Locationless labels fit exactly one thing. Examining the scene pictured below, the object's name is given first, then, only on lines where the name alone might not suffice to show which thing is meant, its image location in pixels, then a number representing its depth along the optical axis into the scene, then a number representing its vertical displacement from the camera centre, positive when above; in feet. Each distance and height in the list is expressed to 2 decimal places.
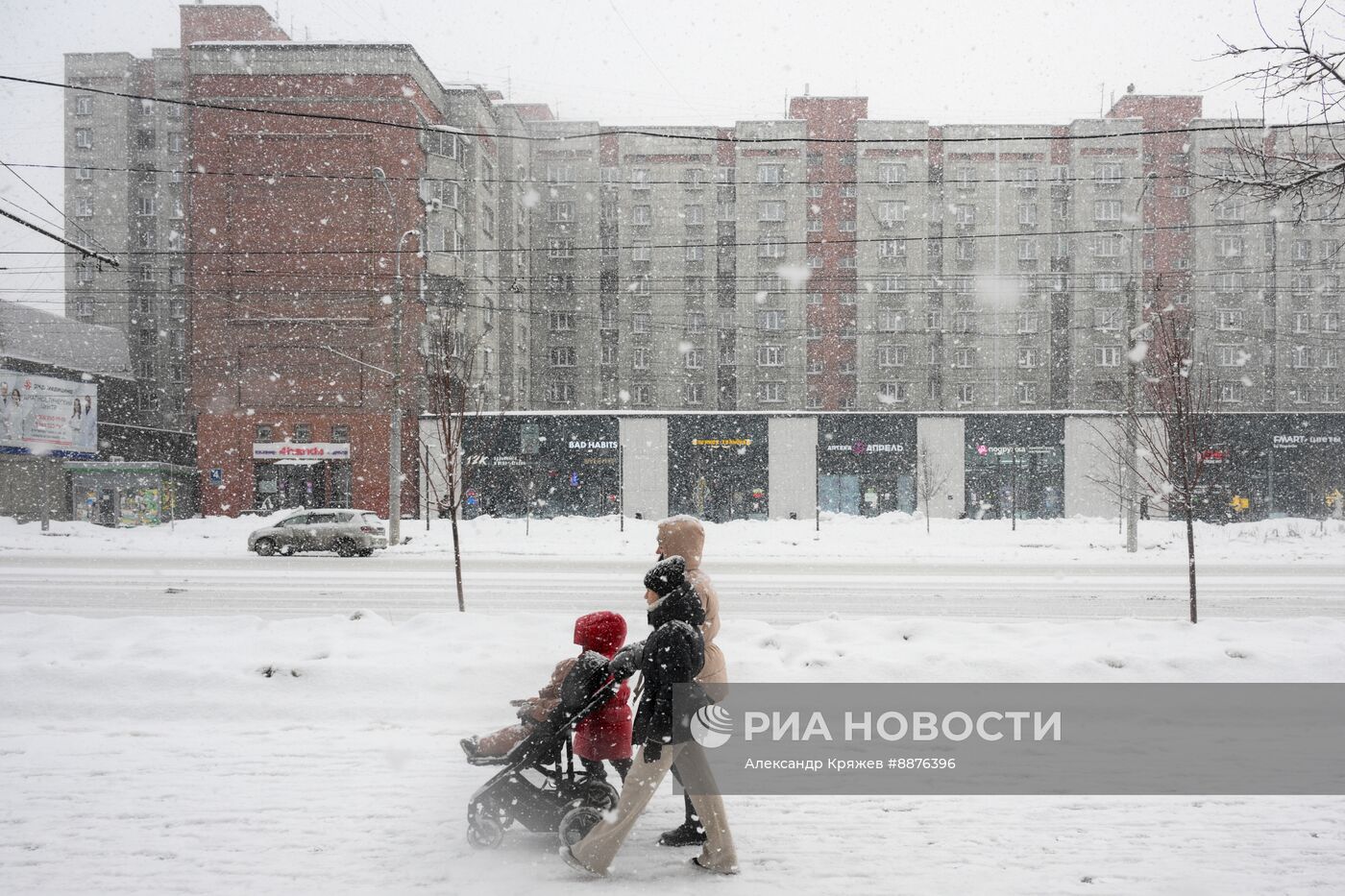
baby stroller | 13.47 -5.61
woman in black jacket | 12.50 -4.10
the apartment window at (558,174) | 154.10 +53.25
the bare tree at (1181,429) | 30.60 +0.99
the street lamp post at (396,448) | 76.33 +1.11
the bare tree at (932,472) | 118.42 -2.21
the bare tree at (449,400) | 35.12 +2.65
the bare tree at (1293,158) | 16.89 +6.47
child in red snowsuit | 13.87 -4.43
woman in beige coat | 13.29 -1.92
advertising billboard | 108.99 +6.24
